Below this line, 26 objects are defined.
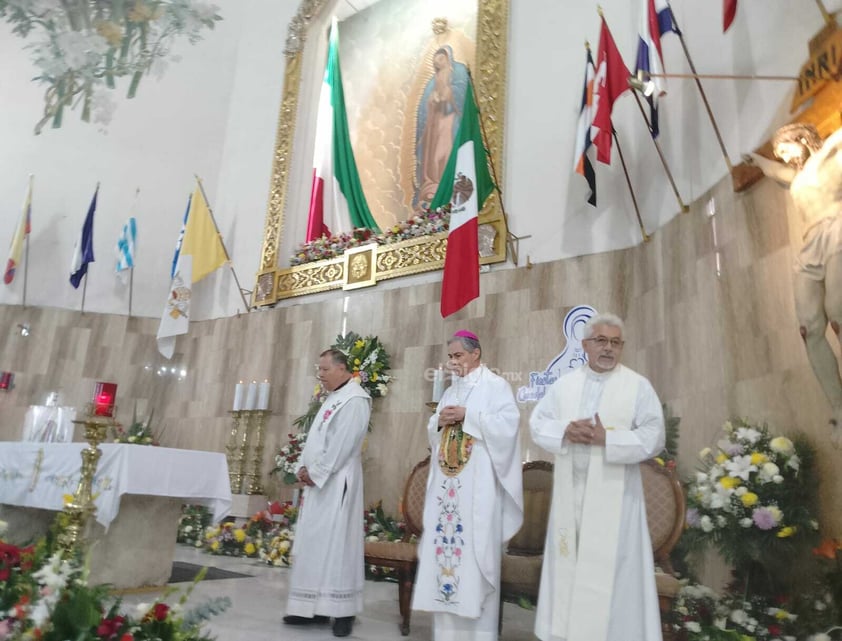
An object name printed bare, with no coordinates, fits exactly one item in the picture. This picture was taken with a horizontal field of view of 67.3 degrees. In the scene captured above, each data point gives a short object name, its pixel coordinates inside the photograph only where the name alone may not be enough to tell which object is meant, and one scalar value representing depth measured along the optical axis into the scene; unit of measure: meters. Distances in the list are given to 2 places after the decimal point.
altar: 4.30
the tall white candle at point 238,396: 8.15
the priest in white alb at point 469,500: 3.37
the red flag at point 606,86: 5.38
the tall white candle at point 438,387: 6.35
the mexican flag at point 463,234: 6.14
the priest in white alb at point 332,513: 3.88
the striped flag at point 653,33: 4.91
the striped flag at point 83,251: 9.07
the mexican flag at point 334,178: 9.35
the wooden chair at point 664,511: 3.74
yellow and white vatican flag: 8.98
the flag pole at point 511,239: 6.83
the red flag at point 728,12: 4.24
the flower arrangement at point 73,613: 1.64
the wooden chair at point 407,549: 4.04
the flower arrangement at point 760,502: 3.37
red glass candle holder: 4.04
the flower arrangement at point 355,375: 7.30
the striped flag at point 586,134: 5.78
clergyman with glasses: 2.90
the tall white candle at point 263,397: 8.09
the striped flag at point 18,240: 8.88
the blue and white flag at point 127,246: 9.50
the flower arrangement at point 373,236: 7.81
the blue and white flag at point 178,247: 9.38
